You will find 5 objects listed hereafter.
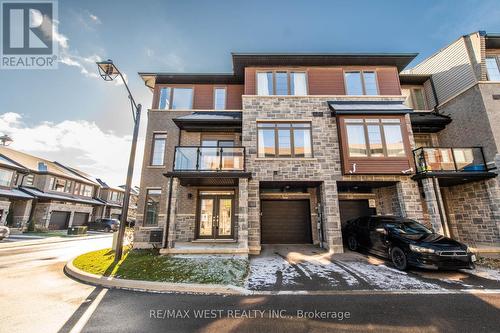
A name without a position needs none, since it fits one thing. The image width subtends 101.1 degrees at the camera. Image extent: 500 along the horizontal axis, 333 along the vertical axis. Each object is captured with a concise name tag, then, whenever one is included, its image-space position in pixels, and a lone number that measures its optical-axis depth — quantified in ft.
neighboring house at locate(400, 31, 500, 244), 32.96
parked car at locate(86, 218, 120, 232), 90.63
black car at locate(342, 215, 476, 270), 21.57
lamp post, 26.03
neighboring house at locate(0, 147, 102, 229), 69.87
